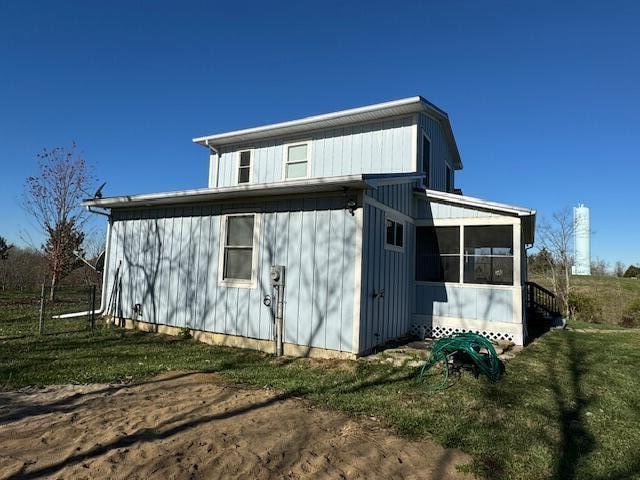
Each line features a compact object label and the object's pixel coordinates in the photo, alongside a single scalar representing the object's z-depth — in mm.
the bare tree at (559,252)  21969
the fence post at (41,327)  8458
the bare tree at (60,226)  15547
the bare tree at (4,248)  22003
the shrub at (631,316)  16297
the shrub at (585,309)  17516
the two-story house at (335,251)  6945
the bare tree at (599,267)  34438
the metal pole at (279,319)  7234
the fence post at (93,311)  8793
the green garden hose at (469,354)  5816
